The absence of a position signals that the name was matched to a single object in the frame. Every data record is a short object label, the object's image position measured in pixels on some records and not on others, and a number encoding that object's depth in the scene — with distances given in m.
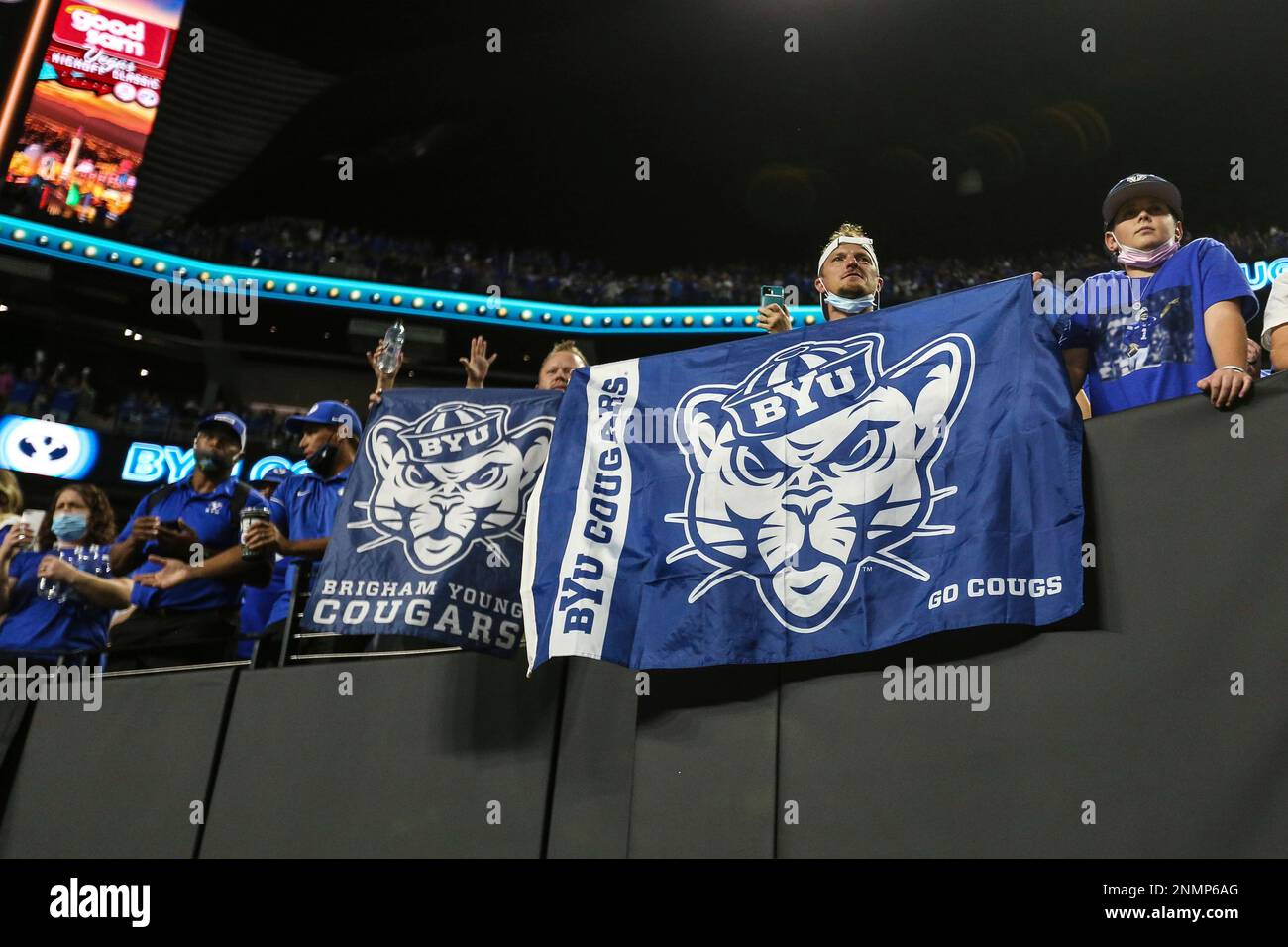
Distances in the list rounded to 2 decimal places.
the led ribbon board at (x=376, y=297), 19.28
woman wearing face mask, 5.36
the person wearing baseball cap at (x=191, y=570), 5.23
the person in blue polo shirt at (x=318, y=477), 5.64
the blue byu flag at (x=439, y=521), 4.13
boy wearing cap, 3.37
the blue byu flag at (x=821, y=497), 3.20
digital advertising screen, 20.41
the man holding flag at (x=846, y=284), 4.59
